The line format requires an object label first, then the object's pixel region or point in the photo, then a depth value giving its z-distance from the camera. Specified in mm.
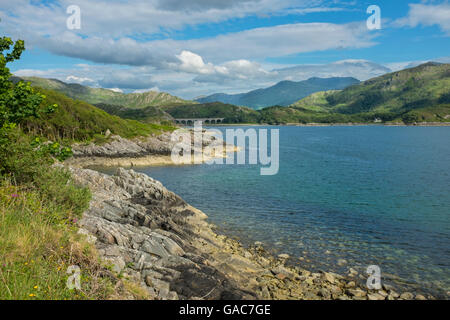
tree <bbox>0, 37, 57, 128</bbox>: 14250
